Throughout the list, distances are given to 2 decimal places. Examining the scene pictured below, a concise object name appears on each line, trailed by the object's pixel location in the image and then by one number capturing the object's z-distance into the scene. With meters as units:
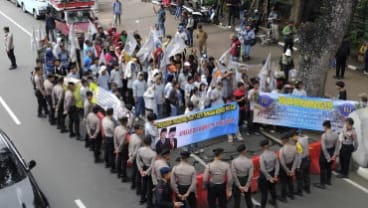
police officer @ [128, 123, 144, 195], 11.19
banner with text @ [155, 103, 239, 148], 12.70
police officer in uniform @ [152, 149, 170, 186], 10.15
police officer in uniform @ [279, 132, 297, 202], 10.95
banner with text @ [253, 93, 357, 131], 13.81
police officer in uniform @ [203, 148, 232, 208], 10.06
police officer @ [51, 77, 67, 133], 14.78
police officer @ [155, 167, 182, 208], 9.91
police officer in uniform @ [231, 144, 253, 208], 10.26
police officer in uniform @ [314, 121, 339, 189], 11.69
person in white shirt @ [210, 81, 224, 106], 13.98
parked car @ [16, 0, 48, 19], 28.43
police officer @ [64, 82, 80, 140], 14.38
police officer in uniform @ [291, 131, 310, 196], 11.19
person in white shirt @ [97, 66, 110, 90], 15.66
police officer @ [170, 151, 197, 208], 9.91
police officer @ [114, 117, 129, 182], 11.67
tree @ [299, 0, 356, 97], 15.58
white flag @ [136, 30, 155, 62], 17.19
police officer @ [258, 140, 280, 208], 10.66
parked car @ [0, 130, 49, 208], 9.46
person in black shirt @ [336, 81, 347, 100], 14.27
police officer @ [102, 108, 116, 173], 12.23
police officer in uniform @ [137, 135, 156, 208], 10.67
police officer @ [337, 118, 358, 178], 11.95
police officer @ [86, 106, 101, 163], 12.80
